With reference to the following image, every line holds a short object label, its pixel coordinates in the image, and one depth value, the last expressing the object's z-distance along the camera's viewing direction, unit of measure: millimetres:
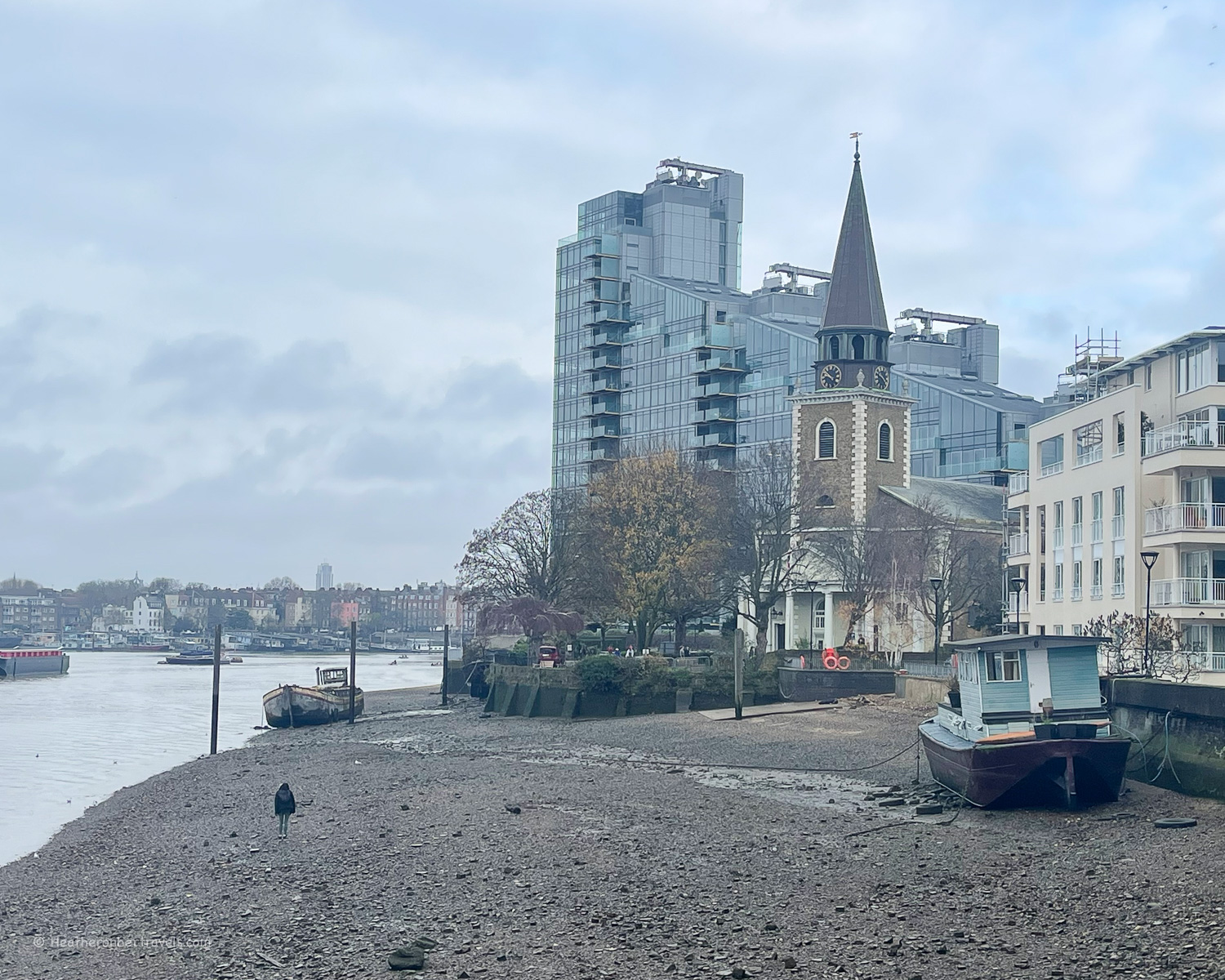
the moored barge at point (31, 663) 138875
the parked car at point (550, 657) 72062
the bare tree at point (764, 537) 74688
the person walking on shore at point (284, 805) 31797
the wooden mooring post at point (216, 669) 56353
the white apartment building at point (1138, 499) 45688
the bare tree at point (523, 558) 89562
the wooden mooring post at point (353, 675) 70562
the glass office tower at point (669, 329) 122812
